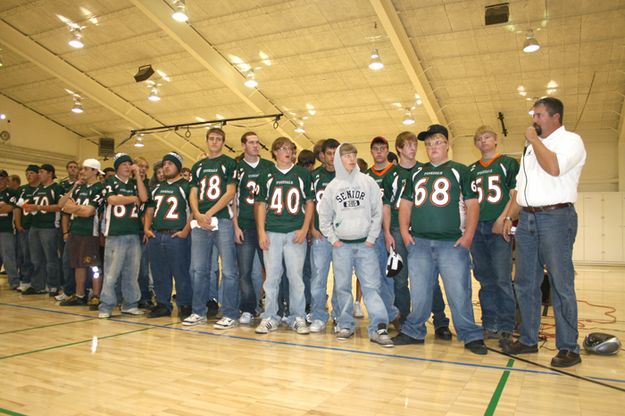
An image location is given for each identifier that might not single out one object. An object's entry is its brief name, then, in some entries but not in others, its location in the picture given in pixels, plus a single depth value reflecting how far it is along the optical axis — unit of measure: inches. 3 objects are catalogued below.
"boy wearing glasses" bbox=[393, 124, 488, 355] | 141.6
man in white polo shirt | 123.5
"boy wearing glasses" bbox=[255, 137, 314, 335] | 168.1
